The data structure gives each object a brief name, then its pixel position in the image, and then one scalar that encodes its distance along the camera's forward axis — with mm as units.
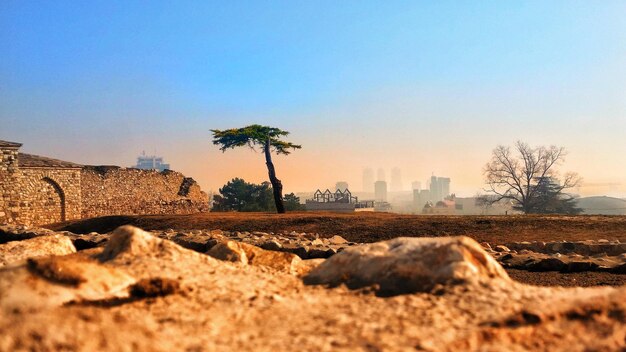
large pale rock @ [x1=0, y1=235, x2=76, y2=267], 5180
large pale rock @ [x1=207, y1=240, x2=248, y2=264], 4204
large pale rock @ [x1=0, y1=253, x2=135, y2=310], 2484
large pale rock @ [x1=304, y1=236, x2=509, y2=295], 3119
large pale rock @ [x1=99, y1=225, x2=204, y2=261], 3561
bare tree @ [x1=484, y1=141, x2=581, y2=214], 35844
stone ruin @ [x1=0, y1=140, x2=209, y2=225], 21328
